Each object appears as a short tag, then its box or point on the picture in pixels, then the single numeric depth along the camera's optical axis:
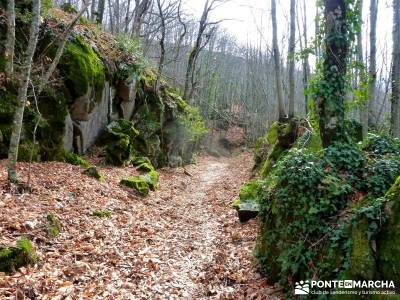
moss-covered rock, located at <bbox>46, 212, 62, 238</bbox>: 5.47
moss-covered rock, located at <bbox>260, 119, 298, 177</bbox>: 10.93
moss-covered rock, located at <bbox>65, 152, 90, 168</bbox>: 10.14
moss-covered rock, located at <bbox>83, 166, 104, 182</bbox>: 9.41
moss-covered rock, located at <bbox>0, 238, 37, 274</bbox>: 4.23
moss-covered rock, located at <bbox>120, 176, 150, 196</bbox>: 10.15
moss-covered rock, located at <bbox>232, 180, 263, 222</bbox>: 7.88
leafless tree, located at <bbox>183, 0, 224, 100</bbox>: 18.47
